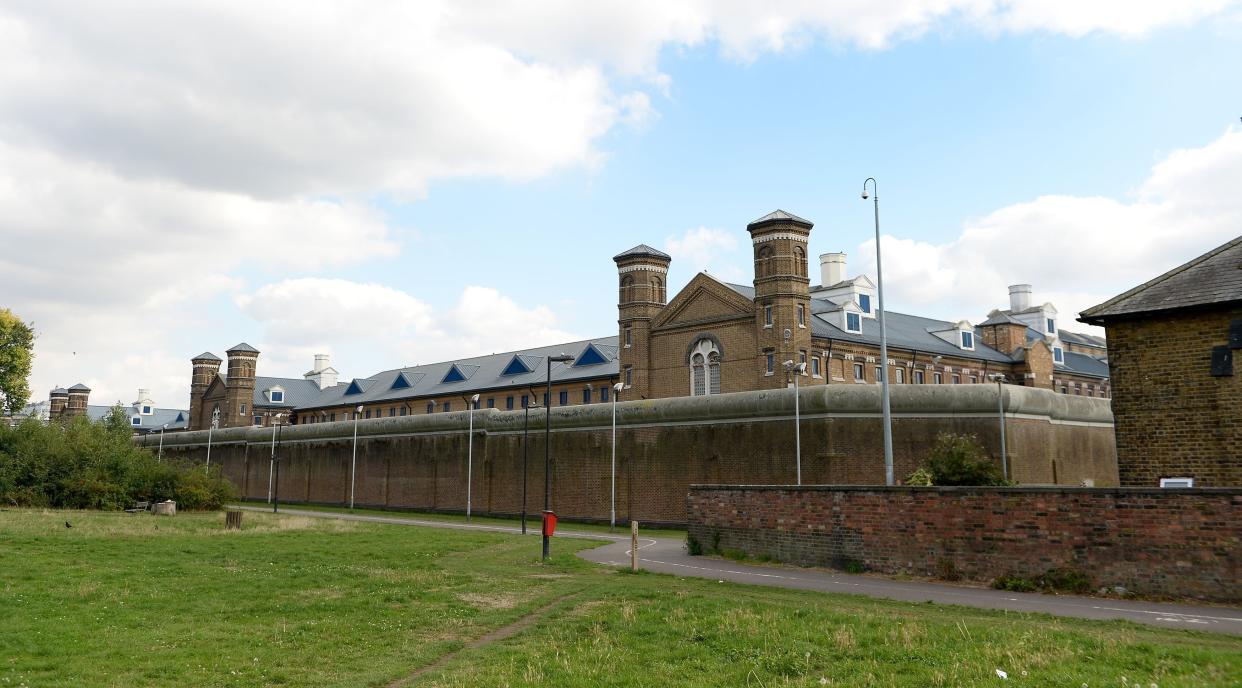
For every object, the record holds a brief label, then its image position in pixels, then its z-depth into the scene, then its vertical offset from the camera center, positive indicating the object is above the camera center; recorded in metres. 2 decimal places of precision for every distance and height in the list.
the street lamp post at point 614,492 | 36.90 -1.05
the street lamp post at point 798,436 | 31.98 +1.16
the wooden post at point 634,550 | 18.56 -1.75
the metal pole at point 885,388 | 24.70 +2.35
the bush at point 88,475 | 38.31 -0.32
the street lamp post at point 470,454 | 44.53 +0.70
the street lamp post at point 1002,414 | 30.23 +1.86
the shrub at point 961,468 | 19.16 -0.01
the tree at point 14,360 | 63.31 +7.81
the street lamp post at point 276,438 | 57.73 +1.99
